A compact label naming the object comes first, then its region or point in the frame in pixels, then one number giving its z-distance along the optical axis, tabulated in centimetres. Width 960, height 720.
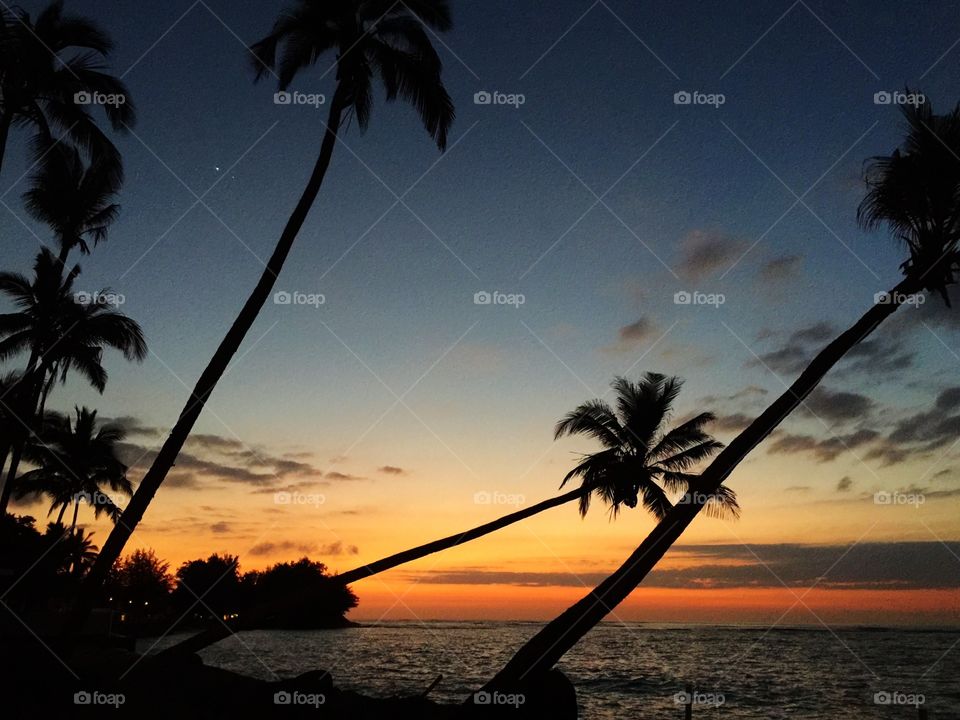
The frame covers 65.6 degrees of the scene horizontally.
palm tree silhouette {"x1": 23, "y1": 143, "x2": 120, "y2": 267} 1742
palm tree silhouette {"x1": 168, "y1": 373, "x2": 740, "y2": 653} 2219
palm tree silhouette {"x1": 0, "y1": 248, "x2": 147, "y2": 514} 2038
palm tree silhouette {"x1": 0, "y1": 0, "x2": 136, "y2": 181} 1227
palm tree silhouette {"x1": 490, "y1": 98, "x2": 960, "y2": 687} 927
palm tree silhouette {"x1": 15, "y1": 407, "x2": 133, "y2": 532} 3348
